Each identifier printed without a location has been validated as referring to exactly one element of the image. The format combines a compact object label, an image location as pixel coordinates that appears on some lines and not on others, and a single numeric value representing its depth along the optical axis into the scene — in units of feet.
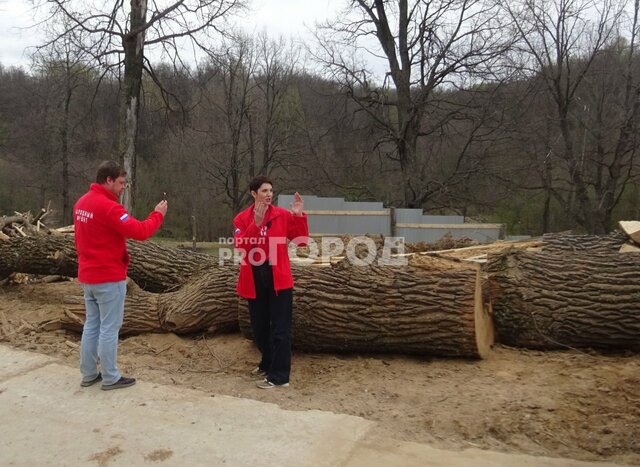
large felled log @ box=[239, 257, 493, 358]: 16.44
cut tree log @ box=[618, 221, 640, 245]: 21.44
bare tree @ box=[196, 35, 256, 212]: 83.97
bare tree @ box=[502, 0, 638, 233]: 60.80
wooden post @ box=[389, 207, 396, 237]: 55.72
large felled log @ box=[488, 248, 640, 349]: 17.03
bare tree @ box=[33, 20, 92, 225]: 59.00
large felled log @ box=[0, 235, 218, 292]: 24.48
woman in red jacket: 14.84
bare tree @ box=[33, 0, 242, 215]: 45.11
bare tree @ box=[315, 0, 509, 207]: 65.51
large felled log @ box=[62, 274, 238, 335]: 19.61
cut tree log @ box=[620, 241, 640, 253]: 21.13
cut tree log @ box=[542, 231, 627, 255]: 22.34
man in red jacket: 13.60
